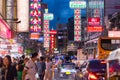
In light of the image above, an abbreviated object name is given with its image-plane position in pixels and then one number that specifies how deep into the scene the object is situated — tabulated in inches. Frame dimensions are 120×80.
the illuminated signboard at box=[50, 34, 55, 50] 5546.3
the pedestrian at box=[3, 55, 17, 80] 597.5
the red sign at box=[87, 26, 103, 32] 2668.6
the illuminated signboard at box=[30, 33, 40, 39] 2631.6
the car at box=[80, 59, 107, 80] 745.6
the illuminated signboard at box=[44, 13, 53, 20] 3883.9
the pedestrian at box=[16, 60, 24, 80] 722.2
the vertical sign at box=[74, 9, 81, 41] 3496.6
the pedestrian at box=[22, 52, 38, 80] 589.0
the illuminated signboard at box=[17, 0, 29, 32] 2532.0
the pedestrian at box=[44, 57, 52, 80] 1026.4
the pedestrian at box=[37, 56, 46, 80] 989.8
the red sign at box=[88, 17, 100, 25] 2736.2
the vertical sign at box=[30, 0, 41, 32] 2561.5
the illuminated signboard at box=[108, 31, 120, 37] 1293.1
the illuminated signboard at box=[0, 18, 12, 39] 921.5
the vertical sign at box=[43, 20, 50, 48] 3631.9
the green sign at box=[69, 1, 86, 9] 3267.2
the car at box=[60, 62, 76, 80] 1358.9
